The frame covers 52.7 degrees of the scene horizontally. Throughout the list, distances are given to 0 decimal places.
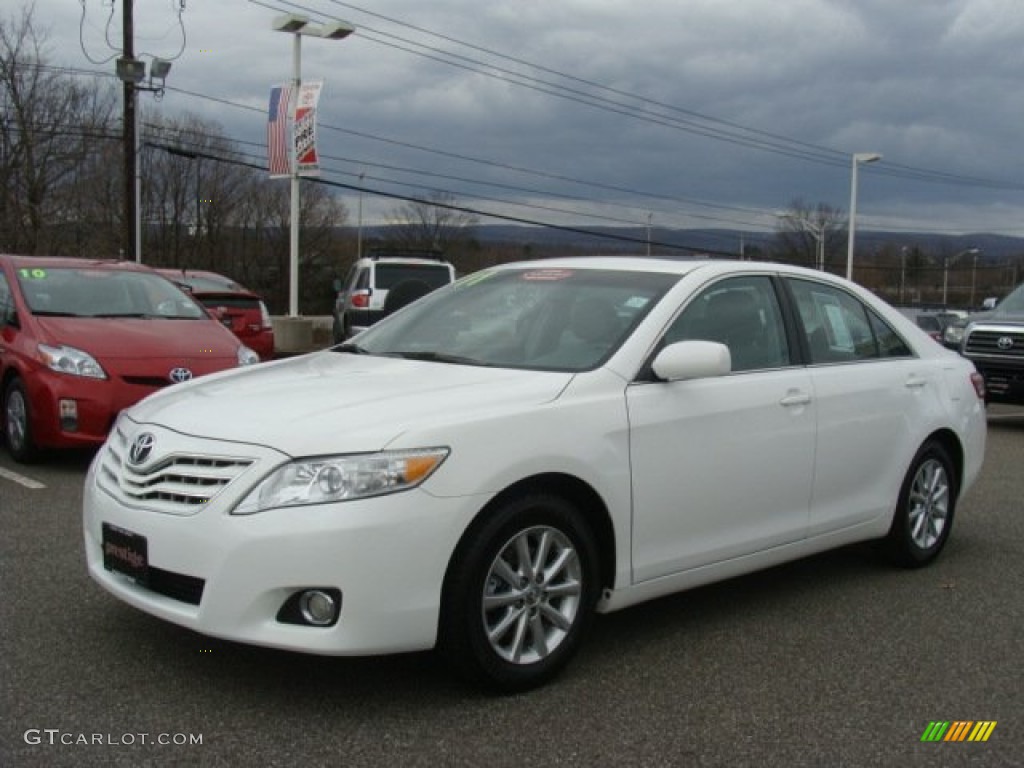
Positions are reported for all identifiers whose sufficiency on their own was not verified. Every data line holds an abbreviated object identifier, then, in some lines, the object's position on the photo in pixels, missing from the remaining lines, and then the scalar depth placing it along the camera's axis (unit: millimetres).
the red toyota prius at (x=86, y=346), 7309
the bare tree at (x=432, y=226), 80188
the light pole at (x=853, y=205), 39469
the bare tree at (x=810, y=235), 53500
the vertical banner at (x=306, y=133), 21094
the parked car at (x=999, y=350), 12211
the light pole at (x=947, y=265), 75744
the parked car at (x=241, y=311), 13367
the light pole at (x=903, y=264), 74962
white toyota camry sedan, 3252
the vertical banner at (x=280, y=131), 21547
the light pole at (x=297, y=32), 21812
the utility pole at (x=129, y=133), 20500
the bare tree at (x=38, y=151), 33188
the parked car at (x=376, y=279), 18156
